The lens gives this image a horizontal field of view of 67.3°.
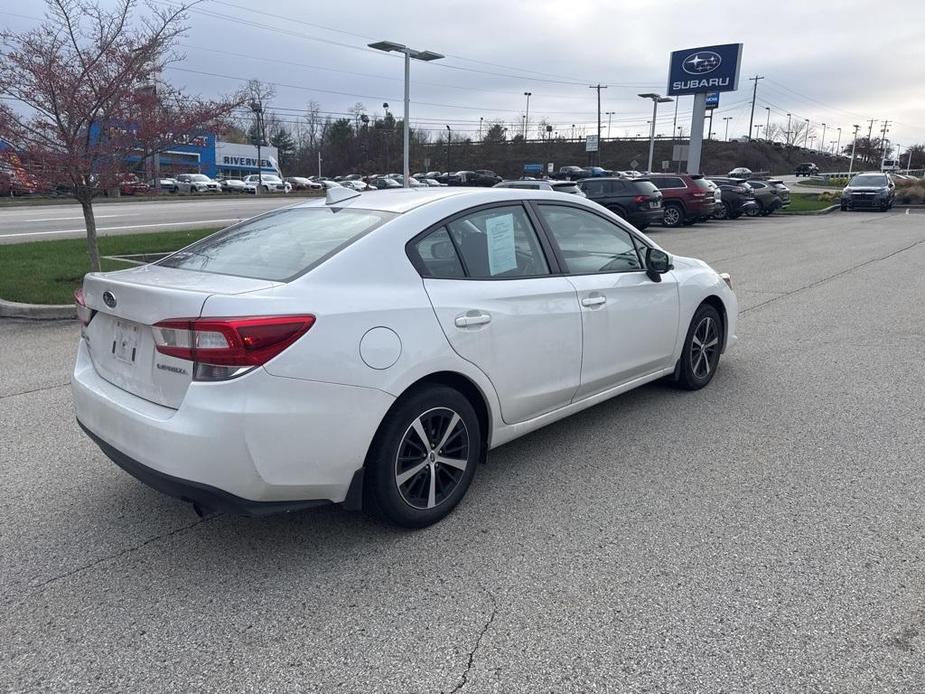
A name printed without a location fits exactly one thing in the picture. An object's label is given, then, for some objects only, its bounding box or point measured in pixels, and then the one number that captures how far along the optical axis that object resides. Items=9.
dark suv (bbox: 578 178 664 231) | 20.02
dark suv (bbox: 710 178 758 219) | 27.00
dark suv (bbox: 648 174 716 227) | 23.09
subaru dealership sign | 39.84
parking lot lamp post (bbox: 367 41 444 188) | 22.48
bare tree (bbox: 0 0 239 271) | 8.28
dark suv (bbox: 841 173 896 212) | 32.28
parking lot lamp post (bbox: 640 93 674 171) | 40.91
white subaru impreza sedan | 2.73
